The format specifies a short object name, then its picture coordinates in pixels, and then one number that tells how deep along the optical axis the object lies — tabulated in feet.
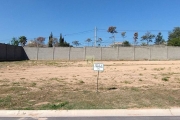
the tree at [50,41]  258.67
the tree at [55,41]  285.68
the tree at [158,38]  330.83
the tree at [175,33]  295.07
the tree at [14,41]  273.70
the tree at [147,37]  309.22
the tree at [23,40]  304.50
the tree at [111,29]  284.72
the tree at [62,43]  256.77
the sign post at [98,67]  26.66
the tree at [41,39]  373.01
